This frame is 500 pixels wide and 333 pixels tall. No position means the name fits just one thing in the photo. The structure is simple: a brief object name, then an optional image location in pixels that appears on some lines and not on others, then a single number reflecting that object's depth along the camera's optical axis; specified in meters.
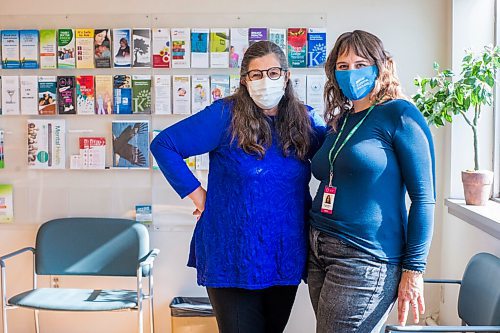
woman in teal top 1.69
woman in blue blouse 1.88
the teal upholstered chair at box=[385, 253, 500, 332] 1.91
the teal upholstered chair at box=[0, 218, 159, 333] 3.24
